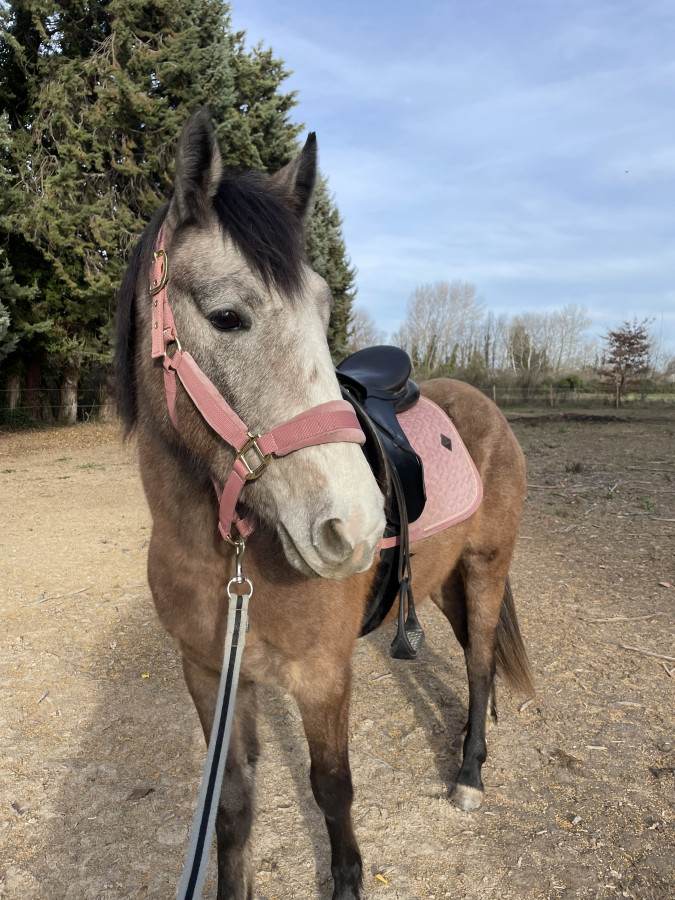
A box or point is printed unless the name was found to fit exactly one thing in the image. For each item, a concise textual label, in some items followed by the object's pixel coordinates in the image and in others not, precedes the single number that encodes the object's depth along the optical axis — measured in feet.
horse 4.31
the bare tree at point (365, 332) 159.02
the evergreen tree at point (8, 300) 41.81
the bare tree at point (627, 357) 98.78
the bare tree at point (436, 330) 154.30
